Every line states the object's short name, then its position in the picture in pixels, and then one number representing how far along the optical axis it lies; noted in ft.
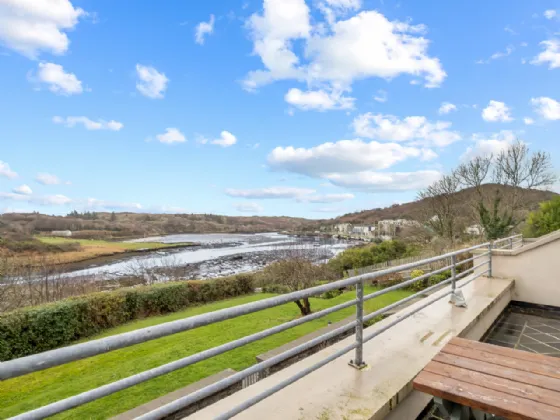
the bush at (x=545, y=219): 45.68
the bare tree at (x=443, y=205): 87.20
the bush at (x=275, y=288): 65.42
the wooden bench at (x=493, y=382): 5.14
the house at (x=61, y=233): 151.01
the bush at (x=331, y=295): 56.33
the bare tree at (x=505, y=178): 77.20
